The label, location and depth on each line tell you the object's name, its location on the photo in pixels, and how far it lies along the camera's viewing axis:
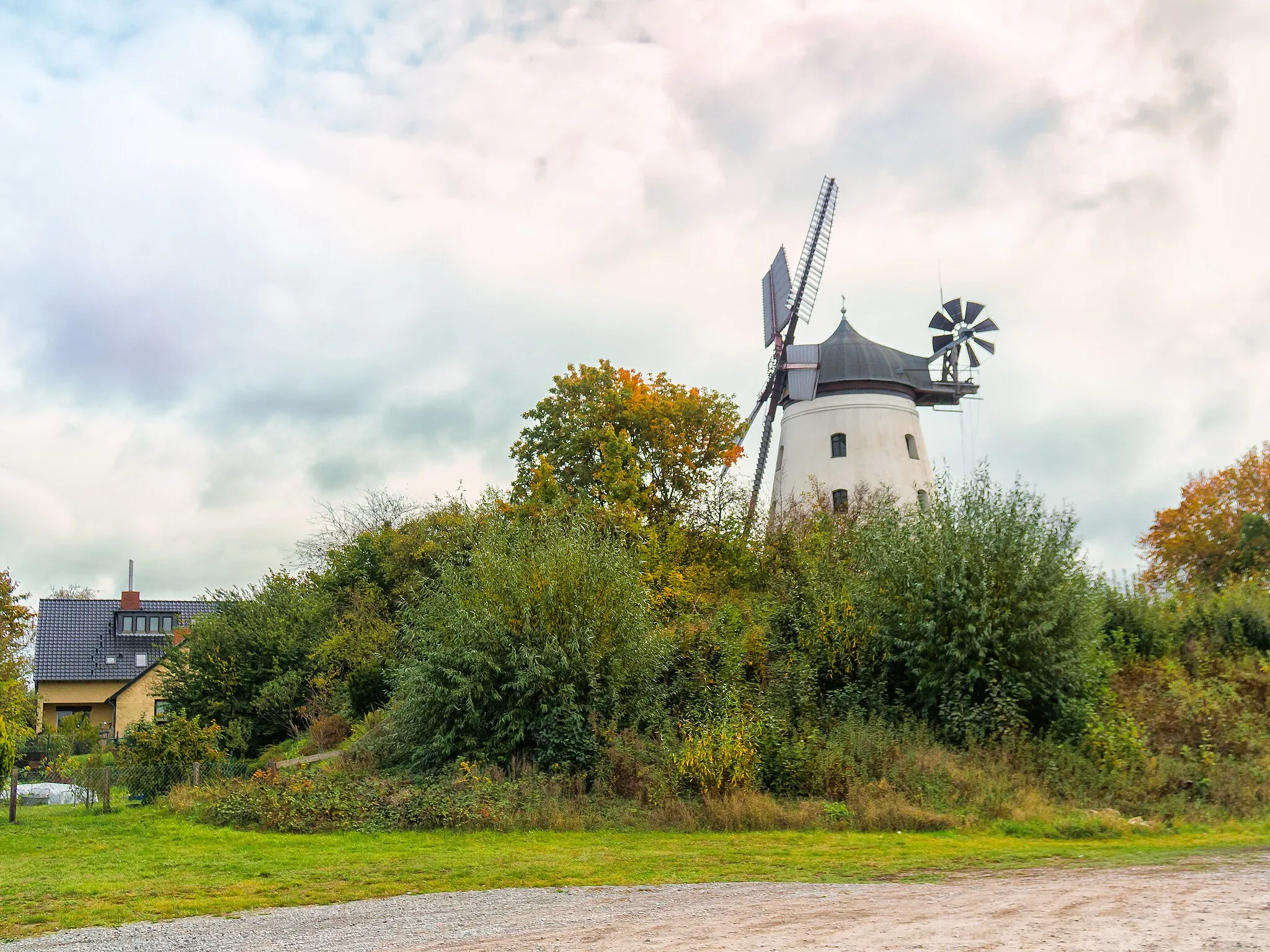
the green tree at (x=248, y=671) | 31.84
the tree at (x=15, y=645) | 39.81
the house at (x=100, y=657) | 54.78
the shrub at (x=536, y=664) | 21.09
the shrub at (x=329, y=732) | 29.72
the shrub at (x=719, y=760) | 18.48
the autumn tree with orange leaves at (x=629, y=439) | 35.16
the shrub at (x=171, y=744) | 23.41
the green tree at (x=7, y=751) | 20.88
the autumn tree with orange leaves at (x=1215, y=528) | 41.03
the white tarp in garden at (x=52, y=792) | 26.59
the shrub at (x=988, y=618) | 22.08
